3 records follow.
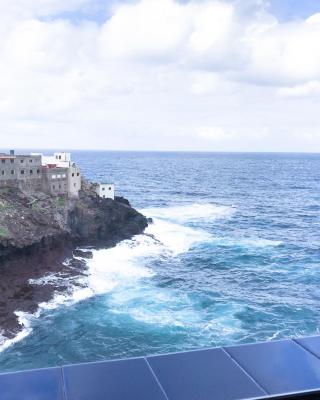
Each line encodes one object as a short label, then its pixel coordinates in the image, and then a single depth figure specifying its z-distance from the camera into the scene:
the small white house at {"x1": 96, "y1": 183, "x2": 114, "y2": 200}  77.81
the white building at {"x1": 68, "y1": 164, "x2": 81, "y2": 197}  71.65
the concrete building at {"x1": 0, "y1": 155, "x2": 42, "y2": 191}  66.62
